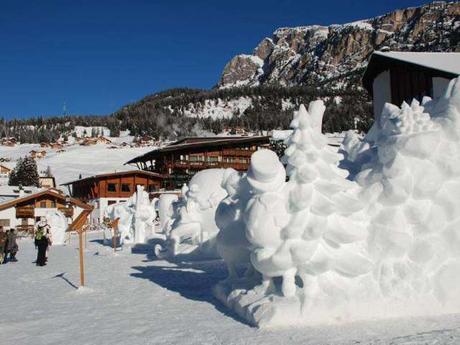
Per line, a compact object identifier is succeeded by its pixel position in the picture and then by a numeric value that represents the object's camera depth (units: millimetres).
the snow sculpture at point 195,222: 15234
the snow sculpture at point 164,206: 21303
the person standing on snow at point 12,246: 17734
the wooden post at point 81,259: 10778
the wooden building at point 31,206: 39188
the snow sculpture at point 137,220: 21016
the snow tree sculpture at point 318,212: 7141
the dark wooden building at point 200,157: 50531
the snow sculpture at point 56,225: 24953
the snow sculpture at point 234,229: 8711
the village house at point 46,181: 62938
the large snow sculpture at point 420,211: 7246
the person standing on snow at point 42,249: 15977
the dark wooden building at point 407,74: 20875
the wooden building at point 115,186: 46000
